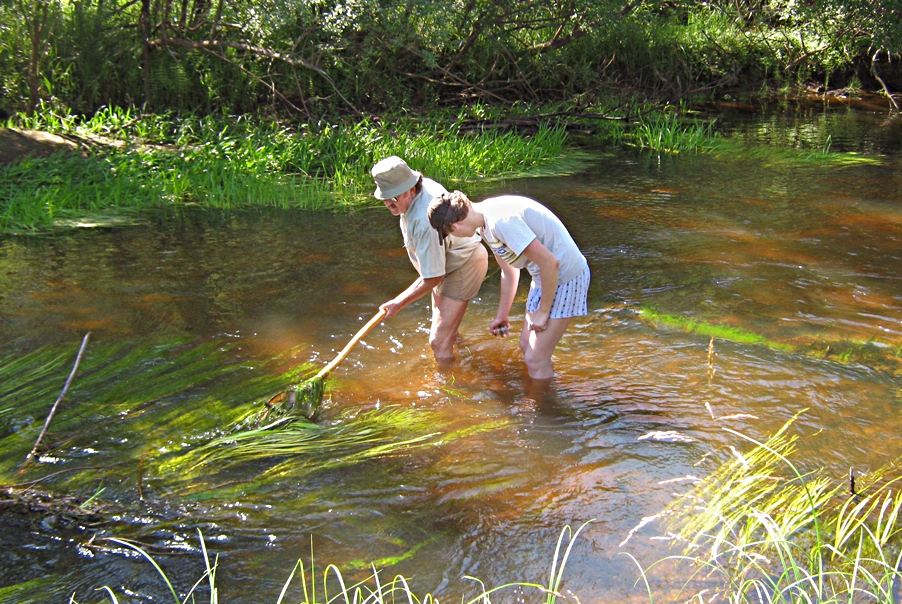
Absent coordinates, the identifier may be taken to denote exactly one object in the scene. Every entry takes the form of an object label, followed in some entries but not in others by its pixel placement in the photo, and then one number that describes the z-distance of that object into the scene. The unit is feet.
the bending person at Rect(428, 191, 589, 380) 11.80
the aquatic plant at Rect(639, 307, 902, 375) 15.30
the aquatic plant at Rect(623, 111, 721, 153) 37.11
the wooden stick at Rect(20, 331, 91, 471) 11.23
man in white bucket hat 13.14
